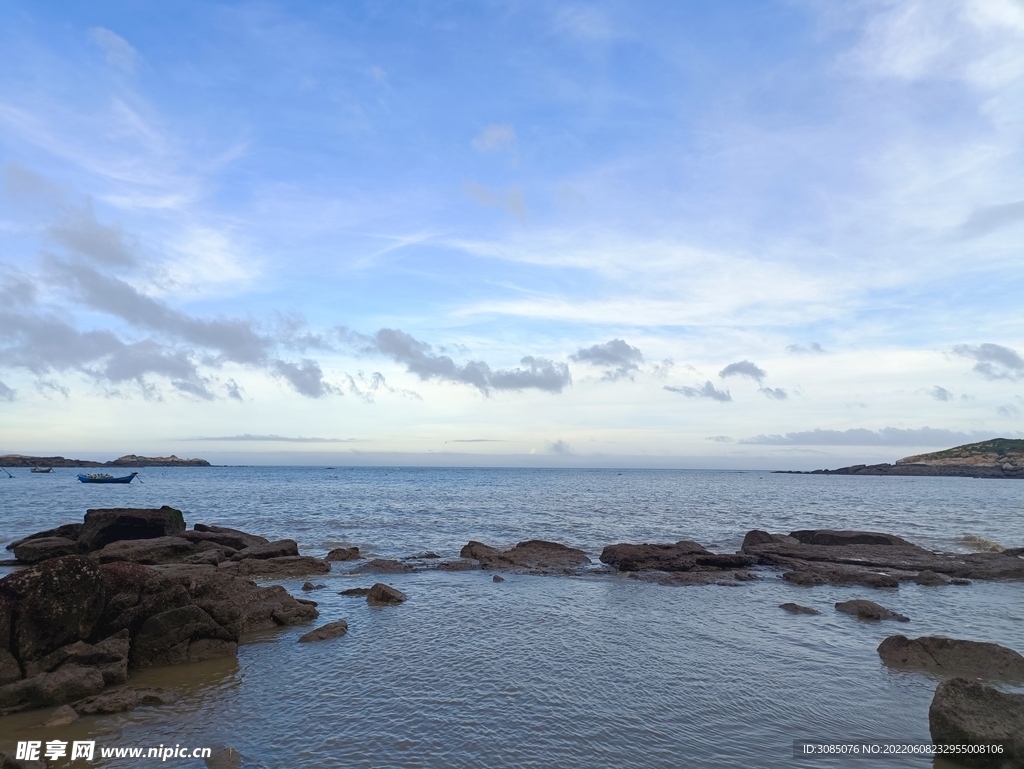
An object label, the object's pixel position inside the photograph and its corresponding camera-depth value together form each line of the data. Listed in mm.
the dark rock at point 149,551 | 24766
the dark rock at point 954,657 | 13508
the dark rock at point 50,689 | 11016
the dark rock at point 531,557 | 26875
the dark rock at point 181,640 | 13680
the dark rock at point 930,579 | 24500
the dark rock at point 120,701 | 10828
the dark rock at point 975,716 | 9211
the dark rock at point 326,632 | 15734
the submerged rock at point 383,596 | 19719
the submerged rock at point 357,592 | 21141
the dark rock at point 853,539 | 32688
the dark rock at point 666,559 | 26852
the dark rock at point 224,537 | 29188
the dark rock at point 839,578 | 24094
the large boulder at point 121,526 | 28062
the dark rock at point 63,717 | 10260
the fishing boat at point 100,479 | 106875
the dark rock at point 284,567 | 25041
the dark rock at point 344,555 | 29078
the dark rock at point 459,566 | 26672
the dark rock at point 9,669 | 11797
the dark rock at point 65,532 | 29828
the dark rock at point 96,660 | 12258
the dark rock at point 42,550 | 26250
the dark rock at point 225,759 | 8898
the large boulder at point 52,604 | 12432
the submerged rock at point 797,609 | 19141
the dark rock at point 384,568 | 25844
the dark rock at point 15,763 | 8328
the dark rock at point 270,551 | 26859
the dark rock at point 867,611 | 18453
